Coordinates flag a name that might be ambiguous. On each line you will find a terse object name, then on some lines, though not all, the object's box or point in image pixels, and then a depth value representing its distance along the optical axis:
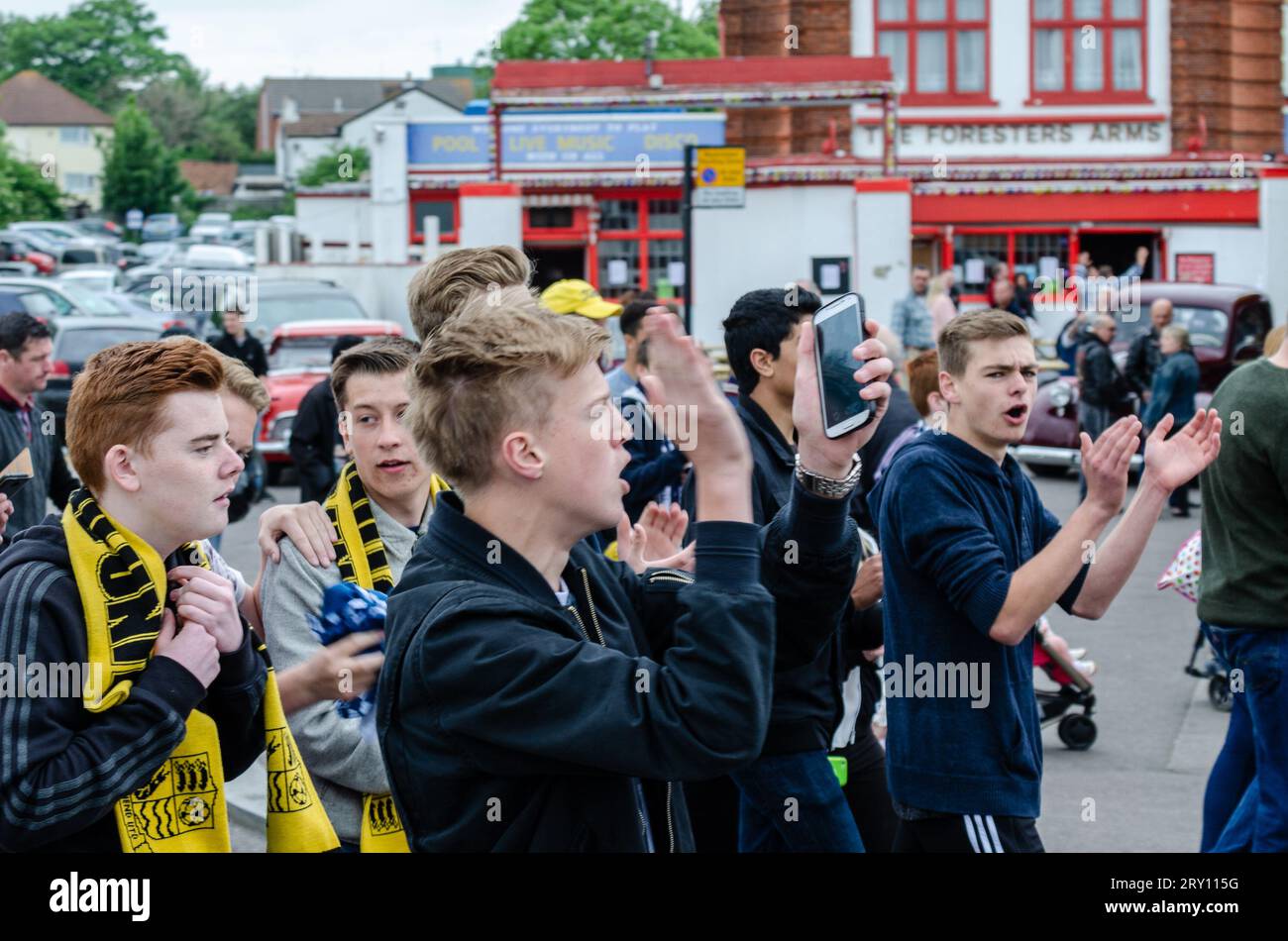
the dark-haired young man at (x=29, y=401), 7.64
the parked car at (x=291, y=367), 18.02
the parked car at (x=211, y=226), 70.81
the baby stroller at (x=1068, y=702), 8.34
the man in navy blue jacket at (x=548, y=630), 2.53
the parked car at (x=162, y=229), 77.44
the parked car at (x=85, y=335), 20.52
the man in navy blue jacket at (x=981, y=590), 4.02
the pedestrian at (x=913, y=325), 22.34
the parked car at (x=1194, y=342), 19.02
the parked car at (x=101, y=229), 79.56
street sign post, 14.95
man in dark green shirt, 5.16
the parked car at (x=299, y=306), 22.98
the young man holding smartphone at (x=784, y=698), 4.36
